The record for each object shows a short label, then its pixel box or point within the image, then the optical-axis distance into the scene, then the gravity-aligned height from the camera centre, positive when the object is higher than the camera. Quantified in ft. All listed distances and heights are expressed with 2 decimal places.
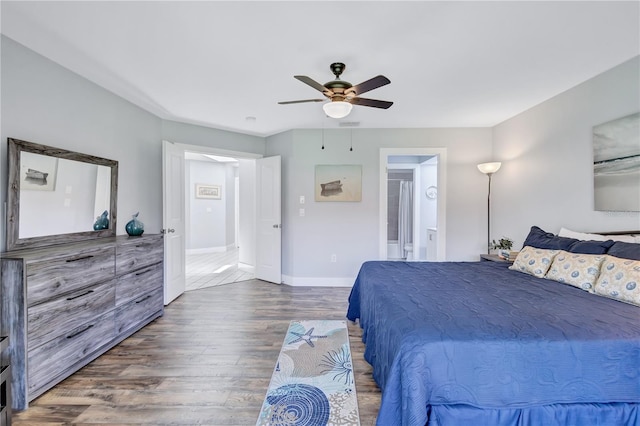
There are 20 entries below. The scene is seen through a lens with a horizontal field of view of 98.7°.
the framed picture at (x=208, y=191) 24.51 +2.05
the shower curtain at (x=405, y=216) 21.49 -0.09
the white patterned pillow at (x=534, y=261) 7.75 -1.33
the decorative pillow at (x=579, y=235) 7.87 -0.59
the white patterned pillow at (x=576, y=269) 6.54 -1.34
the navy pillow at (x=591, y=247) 7.02 -0.81
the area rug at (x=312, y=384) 5.50 -4.01
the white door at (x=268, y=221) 14.89 -0.37
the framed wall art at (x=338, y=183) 14.61 +1.68
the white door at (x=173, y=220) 11.93 -0.28
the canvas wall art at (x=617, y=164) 7.45 +1.49
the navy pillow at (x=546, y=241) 7.98 -0.77
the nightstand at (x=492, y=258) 10.86 -1.75
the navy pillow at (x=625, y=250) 6.17 -0.80
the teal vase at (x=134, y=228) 10.01 -0.53
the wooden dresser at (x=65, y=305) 5.80 -2.30
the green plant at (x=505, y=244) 11.39 -1.22
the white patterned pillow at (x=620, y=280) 5.65 -1.38
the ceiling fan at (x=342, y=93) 6.91 +3.30
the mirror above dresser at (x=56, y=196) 6.64 +0.48
